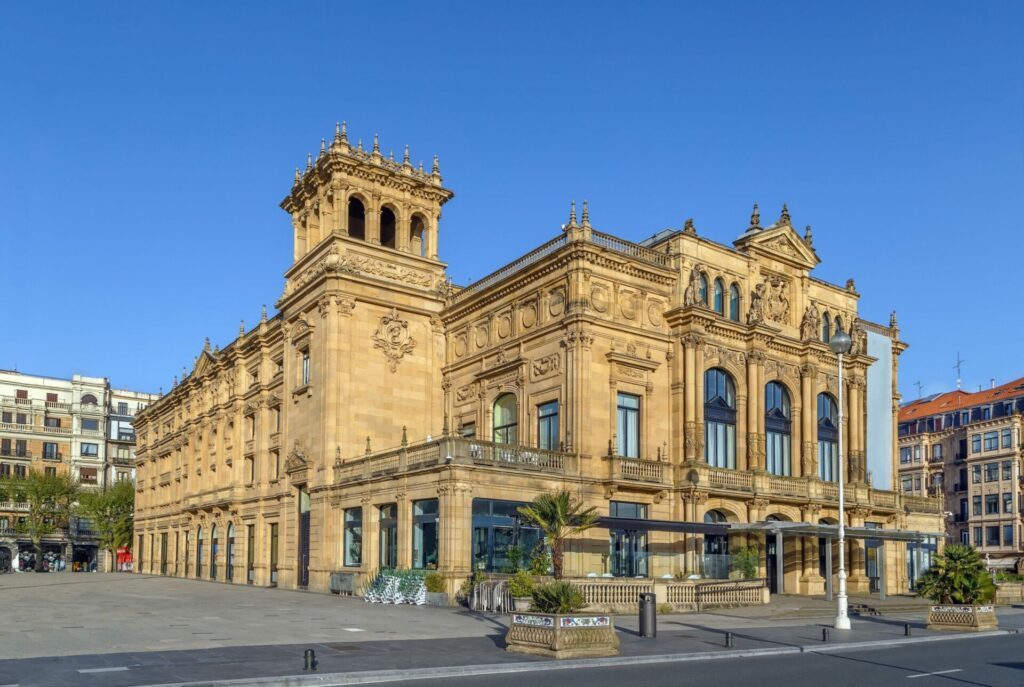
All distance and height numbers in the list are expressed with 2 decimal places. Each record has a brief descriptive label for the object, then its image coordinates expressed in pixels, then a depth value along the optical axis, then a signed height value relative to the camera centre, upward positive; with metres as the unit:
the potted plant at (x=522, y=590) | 29.47 -3.74
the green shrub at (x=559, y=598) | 20.82 -2.80
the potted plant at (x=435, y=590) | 35.34 -4.49
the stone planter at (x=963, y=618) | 28.52 -4.43
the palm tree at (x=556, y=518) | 31.62 -1.72
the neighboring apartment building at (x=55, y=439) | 96.75 +2.56
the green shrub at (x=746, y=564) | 41.97 -4.16
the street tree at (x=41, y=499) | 85.44 -2.99
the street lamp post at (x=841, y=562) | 28.05 -2.76
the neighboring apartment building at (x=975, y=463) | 85.12 +0.18
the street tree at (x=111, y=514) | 89.00 -4.46
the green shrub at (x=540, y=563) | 33.56 -3.37
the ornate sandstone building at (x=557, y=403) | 39.94 +2.88
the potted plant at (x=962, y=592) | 28.73 -3.71
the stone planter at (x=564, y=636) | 20.27 -3.54
